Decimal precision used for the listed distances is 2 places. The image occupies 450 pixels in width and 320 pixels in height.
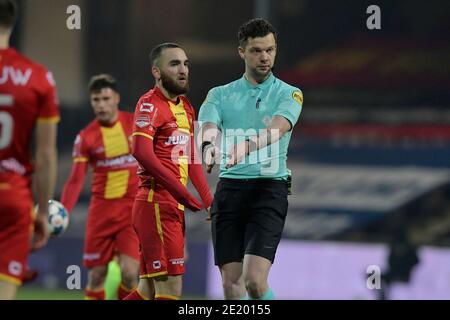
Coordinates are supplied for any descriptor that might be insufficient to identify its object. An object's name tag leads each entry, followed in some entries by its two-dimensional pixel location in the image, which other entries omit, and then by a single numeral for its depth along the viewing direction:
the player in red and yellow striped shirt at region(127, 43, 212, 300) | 16.42
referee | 16.19
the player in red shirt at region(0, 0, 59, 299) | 12.85
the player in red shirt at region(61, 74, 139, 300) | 21.62
